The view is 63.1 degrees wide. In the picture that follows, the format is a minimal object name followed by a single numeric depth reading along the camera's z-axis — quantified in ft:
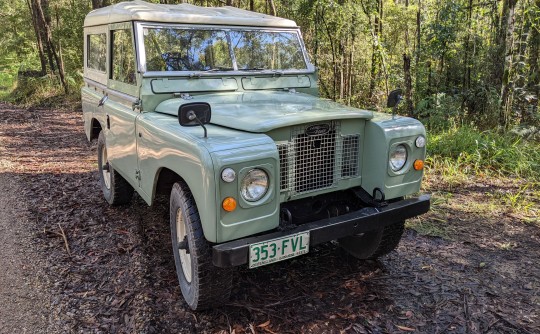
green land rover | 8.70
